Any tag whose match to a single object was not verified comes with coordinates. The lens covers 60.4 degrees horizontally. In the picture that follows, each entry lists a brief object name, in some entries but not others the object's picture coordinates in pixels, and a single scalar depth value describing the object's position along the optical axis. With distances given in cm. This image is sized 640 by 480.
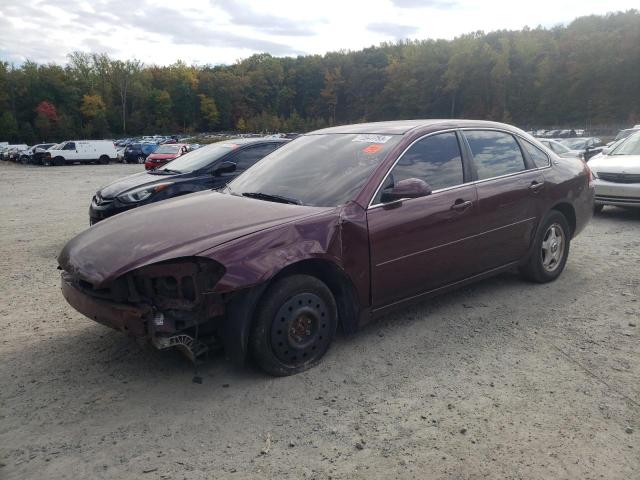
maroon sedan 342
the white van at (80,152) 3828
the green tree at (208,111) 11862
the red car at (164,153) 2034
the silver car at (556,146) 1451
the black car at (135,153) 4062
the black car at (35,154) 3843
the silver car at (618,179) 909
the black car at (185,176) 726
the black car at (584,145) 2217
